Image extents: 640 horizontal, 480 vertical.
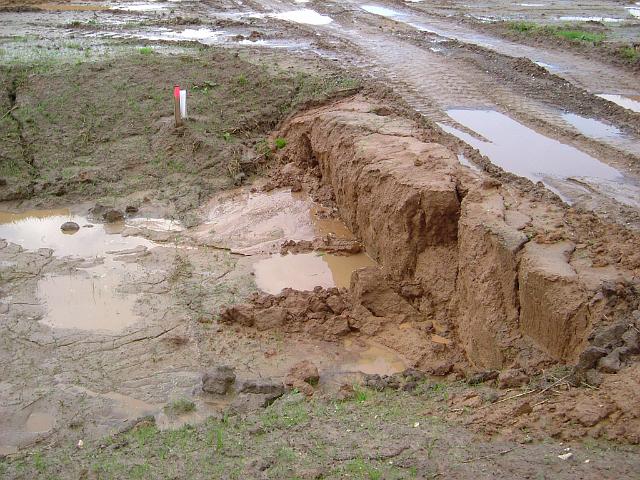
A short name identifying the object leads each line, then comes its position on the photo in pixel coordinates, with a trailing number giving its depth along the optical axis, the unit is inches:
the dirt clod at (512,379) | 231.8
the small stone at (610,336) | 220.2
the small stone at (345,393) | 263.3
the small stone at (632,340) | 213.9
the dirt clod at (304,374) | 288.1
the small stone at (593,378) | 206.9
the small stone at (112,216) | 441.1
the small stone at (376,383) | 269.3
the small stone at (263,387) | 273.7
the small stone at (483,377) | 246.7
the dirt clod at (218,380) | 283.0
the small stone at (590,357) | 214.2
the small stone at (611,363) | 208.2
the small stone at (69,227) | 432.1
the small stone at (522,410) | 206.2
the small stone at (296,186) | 460.1
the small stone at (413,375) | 271.9
